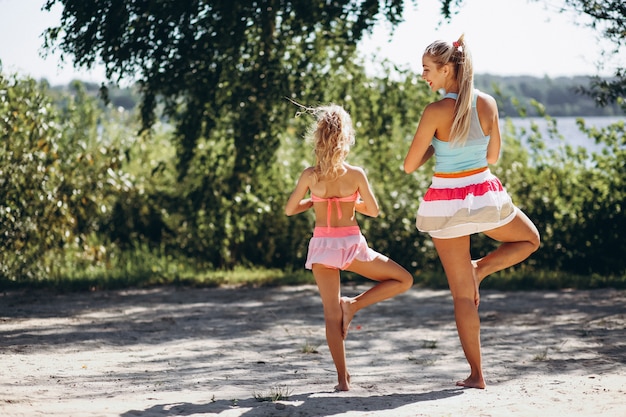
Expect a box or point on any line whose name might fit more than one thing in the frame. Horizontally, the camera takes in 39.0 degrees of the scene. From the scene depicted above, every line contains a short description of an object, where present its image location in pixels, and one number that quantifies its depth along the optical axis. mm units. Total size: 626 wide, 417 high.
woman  5336
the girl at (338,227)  5469
